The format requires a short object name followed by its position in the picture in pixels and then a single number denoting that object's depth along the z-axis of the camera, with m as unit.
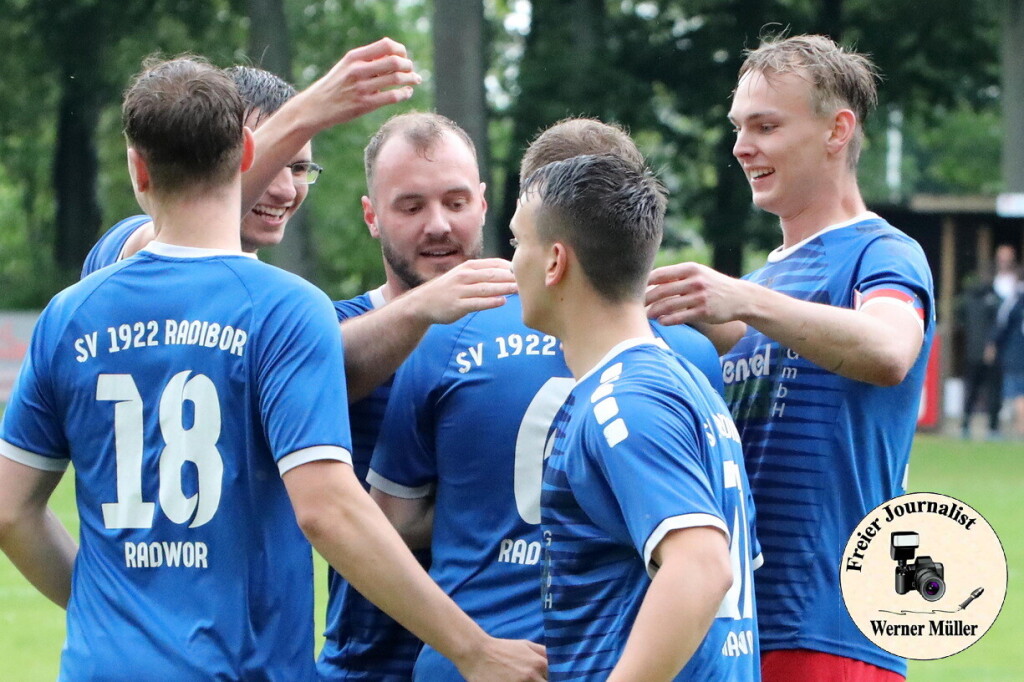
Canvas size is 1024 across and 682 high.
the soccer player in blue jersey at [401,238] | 7.57
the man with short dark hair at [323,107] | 6.85
